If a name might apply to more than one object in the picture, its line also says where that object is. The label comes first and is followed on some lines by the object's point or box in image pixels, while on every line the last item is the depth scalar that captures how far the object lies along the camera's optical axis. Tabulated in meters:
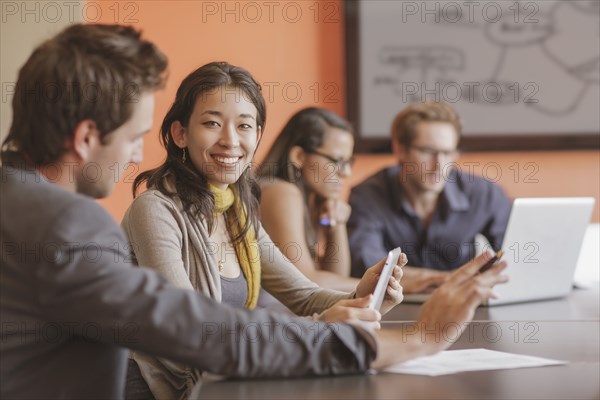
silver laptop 2.68
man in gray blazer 1.73
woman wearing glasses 3.06
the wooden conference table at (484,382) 1.79
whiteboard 3.72
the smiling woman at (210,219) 2.23
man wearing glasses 3.40
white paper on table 1.91
